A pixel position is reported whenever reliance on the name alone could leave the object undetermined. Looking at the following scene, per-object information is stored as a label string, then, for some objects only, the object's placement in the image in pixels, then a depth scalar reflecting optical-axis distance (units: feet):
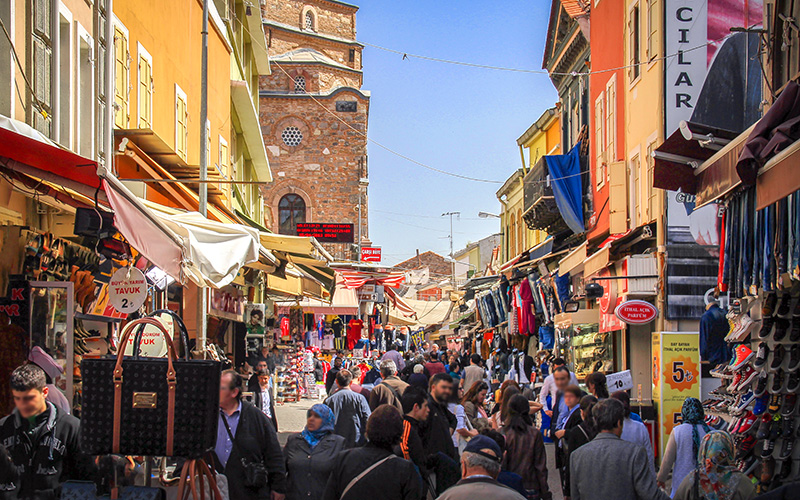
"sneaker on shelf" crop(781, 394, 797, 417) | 23.10
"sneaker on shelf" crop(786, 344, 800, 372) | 23.17
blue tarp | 70.13
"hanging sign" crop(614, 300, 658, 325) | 45.65
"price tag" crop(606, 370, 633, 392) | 33.24
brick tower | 153.79
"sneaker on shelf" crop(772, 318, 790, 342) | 24.00
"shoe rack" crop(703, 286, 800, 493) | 22.93
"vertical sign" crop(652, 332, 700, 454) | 40.60
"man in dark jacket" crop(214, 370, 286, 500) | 21.42
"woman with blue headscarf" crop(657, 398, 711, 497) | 24.38
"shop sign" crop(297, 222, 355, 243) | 133.08
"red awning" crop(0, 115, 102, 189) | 21.66
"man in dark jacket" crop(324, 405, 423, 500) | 17.60
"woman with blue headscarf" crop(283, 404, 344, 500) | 22.48
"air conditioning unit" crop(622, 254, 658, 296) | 48.49
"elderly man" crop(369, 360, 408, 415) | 29.53
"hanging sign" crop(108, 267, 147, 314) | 25.79
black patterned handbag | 16.78
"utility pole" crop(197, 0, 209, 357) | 37.11
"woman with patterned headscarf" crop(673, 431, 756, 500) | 19.77
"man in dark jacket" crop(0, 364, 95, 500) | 17.56
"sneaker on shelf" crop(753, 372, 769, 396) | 24.32
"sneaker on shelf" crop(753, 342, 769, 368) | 24.50
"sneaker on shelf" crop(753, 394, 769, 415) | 24.05
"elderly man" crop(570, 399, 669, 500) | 20.45
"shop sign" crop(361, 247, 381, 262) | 150.44
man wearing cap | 16.16
